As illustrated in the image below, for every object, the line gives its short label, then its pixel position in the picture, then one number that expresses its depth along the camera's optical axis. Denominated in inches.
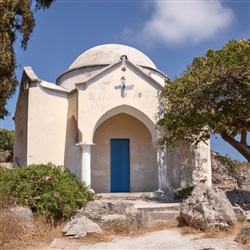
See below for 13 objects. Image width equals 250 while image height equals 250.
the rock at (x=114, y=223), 355.9
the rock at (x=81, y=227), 317.7
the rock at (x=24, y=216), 323.6
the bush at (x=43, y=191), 358.0
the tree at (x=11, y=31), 437.4
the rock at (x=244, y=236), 280.7
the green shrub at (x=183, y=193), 530.3
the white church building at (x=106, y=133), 572.1
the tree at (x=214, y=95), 442.3
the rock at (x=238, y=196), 528.7
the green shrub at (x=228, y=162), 777.6
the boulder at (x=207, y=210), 335.9
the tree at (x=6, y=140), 1099.3
